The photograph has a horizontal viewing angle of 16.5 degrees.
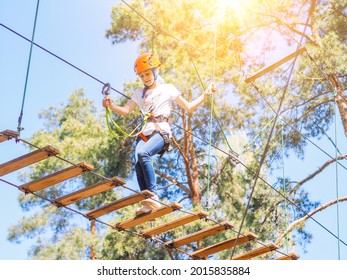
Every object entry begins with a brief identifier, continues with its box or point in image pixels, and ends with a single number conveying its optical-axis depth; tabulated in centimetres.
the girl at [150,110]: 825
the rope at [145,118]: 844
